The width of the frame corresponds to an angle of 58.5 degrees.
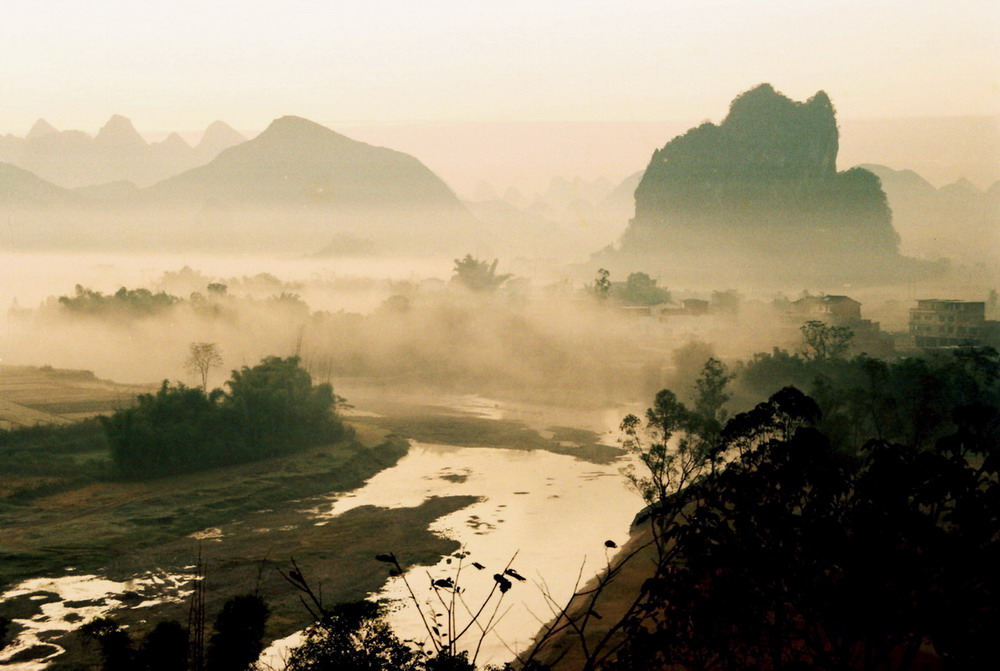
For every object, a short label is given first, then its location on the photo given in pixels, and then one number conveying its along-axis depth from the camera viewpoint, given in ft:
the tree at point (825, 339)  289.53
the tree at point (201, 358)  338.95
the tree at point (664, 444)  149.28
